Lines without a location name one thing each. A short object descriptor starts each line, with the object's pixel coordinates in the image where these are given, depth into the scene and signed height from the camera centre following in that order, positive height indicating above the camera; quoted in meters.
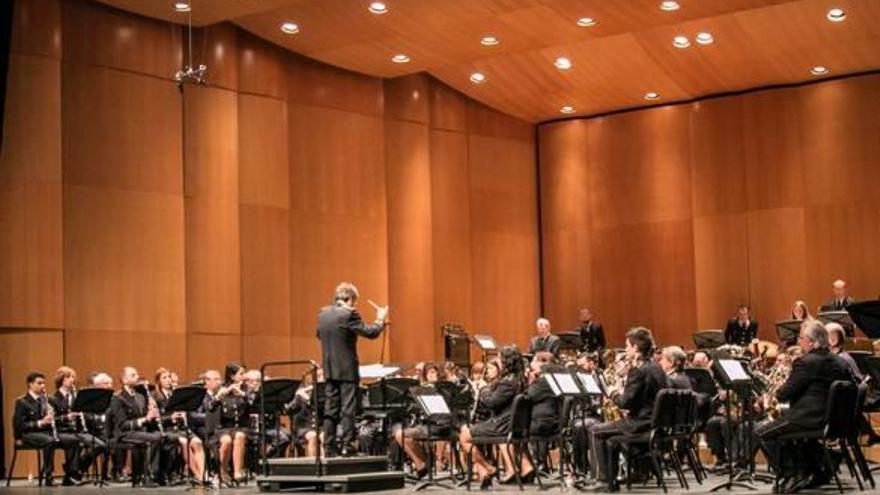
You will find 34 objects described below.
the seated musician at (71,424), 14.77 -1.19
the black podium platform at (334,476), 11.28 -1.45
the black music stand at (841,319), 15.16 -0.22
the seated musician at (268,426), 14.59 -1.30
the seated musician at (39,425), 14.49 -1.16
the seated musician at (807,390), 9.87 -0.70
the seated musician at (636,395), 10.85 -0.76
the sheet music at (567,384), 11.70 -0.70
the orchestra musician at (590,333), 21.00 -0.43
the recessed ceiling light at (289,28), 18.20 +4.15
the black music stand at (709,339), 17.74 -0.49
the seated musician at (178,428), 14.52 -1.28
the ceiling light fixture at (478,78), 21.61 +3.97
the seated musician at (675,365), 12.00 -0.58
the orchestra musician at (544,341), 17.48 -0.45
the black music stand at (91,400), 14.49 -0.89
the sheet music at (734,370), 10.80 -0.57
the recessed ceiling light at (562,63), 20.73 +4.01
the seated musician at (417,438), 13.65 -1.40
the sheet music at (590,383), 11.91 -0.72
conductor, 11.50 -0.45
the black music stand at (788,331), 15.37 -0.36
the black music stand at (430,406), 12.37 -0.92
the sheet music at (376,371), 13.66 -0.62
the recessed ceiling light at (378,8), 17.42 +4.21
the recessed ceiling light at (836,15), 18.09 +4.08
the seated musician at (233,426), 14.34 -1.24
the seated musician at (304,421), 14.33 -1.25
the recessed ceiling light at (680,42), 19.44 +4.04
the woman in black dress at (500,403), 12.16 -0.90
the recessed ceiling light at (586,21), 18.15 +4.10
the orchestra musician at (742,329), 20.20 -0.42
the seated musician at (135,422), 14.23 -1.15
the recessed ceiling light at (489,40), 18.94 +4.04
